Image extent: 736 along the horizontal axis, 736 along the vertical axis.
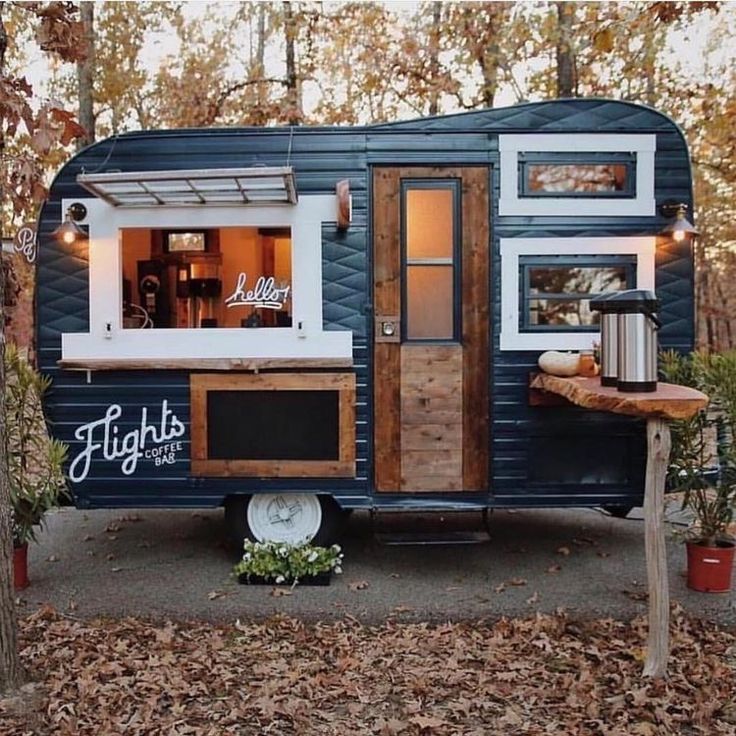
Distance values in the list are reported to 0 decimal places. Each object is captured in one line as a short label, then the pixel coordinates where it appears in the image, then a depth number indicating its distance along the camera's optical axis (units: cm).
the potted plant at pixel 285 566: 431
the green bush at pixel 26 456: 417
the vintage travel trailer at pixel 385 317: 431
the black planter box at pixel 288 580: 431
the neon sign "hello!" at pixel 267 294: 441
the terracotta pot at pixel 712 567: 407
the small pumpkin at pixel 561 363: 405
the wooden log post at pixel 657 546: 313
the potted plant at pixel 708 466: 408
